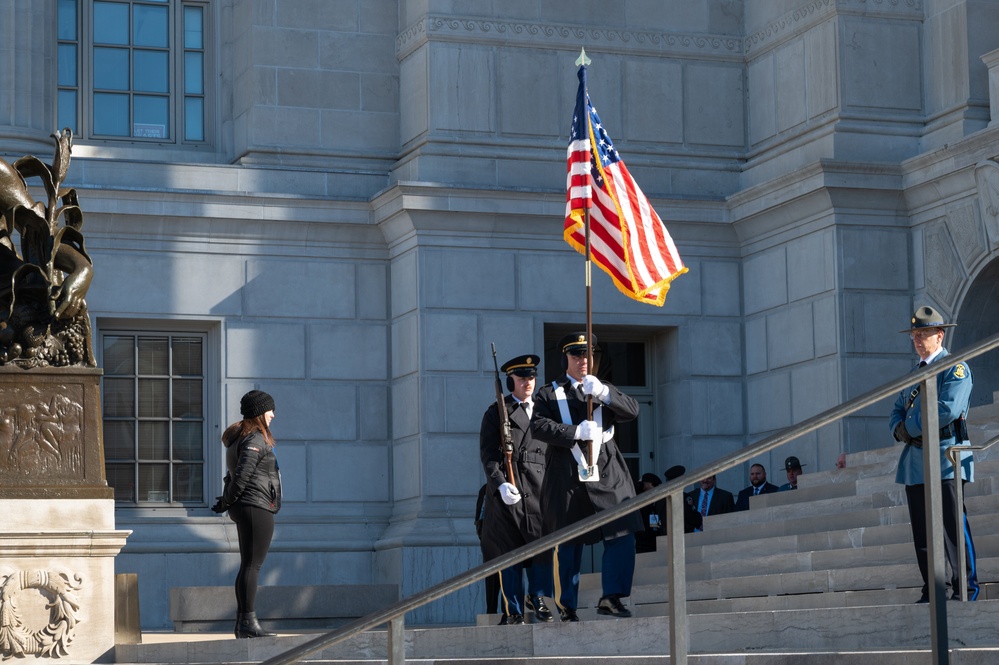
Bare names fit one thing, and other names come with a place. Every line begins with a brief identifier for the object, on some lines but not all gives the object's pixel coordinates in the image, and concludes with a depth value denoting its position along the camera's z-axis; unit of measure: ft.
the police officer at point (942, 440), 31.68
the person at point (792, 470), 56.65
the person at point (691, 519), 56.13
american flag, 41.57
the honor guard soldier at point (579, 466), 35.40
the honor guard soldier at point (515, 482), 39.65
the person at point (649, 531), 56.06
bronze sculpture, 38.19
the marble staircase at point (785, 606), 28.89
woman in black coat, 39.75
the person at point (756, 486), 58.03
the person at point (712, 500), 58.08
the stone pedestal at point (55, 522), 36.88
